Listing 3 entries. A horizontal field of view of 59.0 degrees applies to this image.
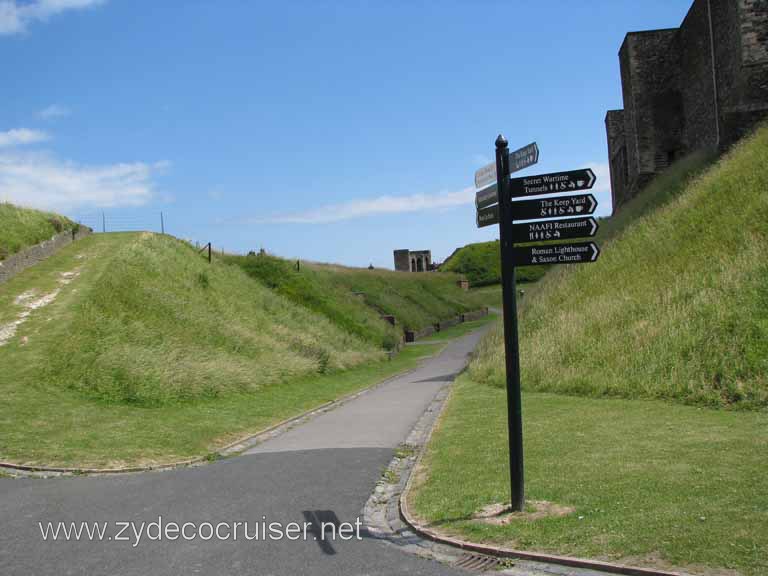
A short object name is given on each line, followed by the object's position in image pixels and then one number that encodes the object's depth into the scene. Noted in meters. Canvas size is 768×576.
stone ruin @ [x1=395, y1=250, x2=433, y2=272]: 78.75
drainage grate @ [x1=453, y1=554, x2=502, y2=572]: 5.48
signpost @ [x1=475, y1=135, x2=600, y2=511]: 6.68
